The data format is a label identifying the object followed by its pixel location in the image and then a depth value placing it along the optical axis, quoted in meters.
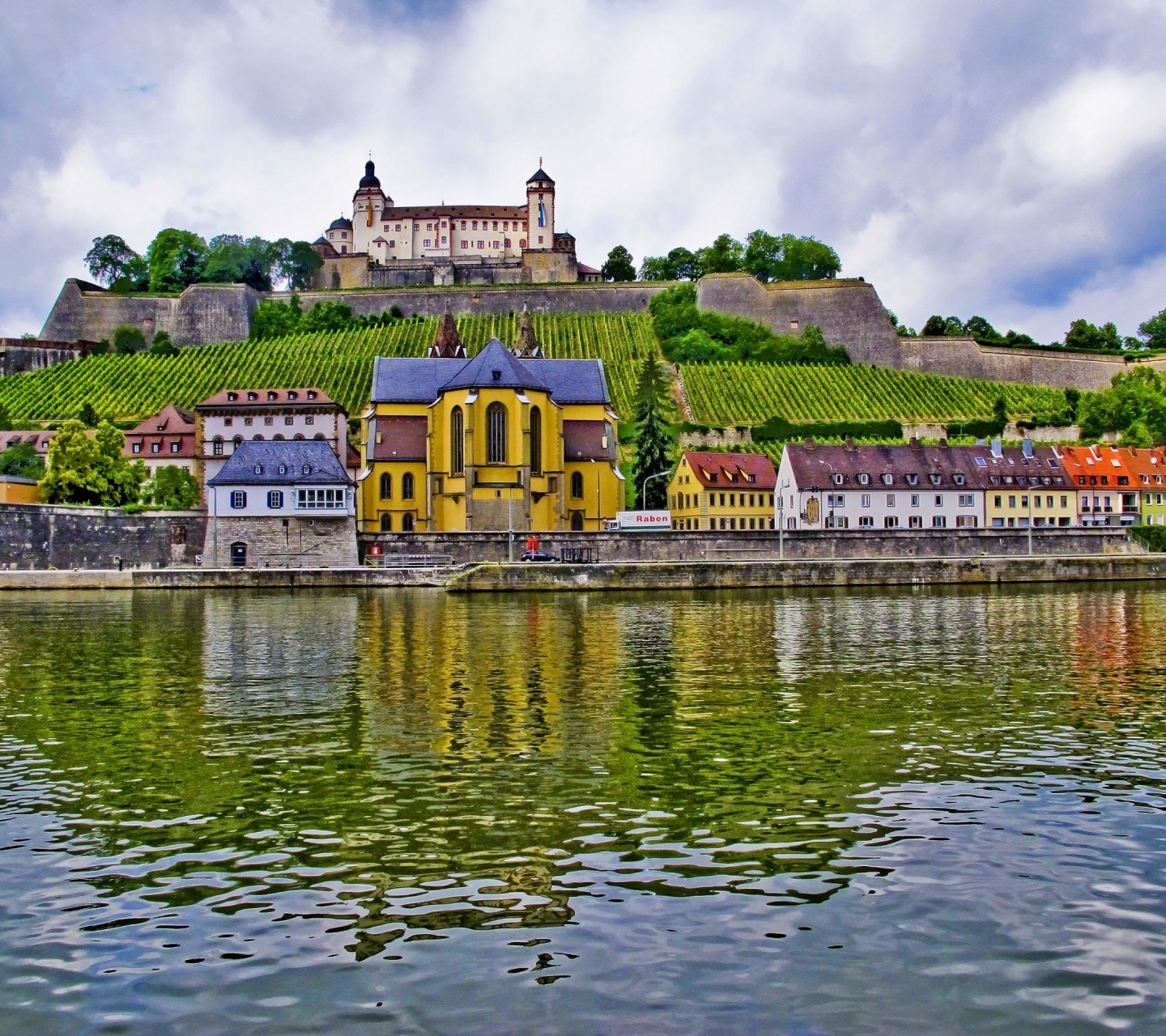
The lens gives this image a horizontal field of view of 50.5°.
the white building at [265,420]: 84.06
